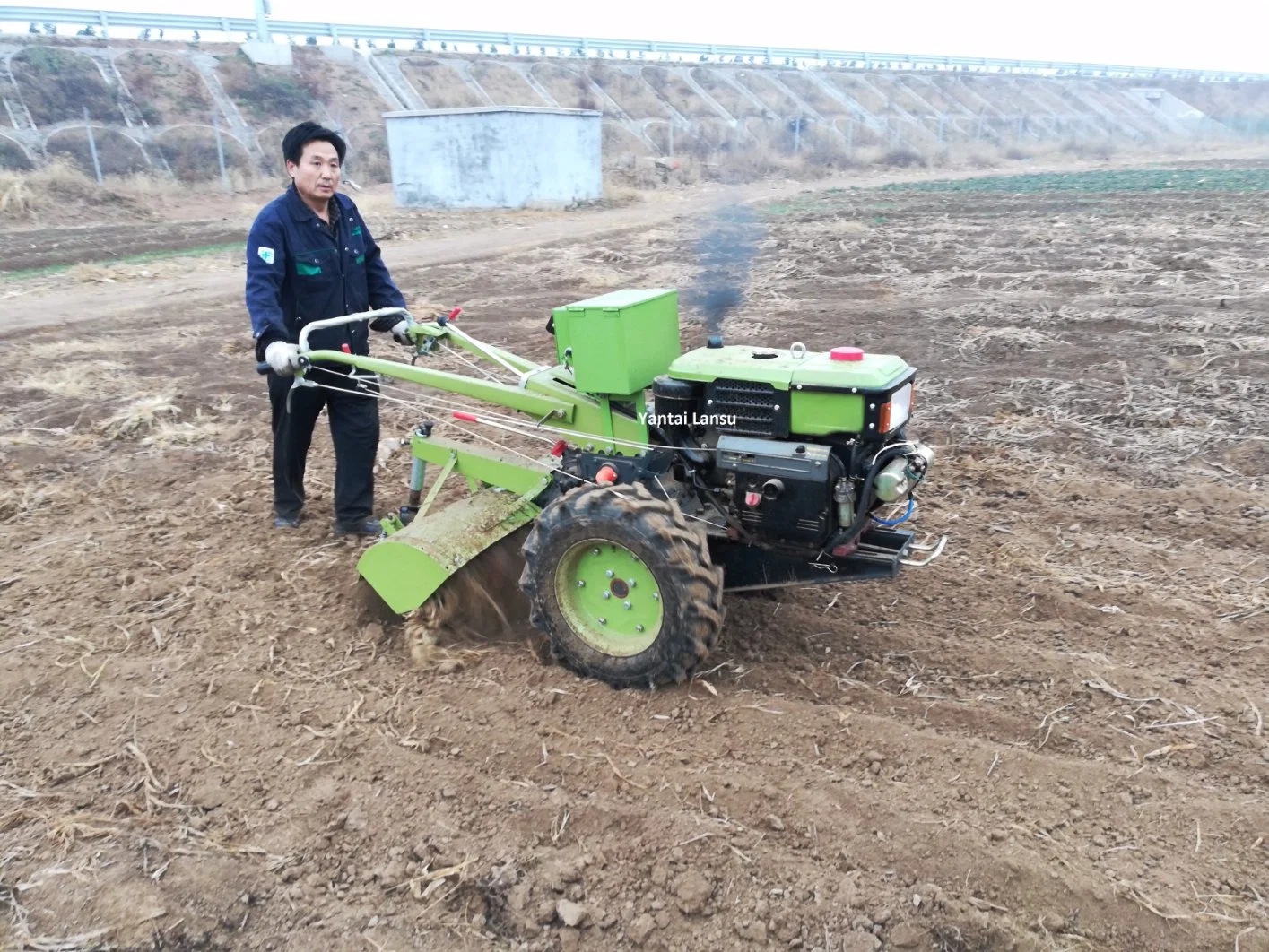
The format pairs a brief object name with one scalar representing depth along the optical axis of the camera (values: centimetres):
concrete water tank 2316
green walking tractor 330
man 439
